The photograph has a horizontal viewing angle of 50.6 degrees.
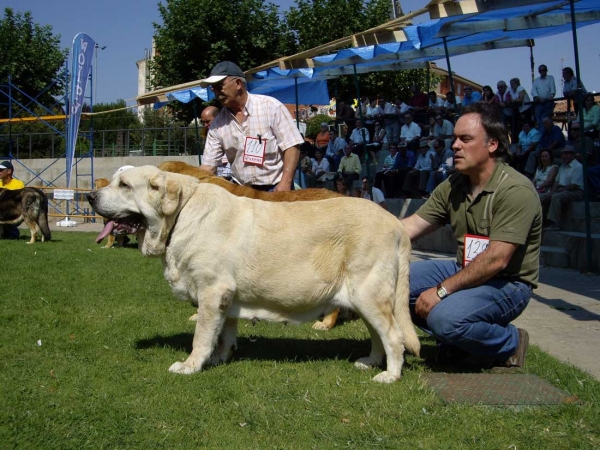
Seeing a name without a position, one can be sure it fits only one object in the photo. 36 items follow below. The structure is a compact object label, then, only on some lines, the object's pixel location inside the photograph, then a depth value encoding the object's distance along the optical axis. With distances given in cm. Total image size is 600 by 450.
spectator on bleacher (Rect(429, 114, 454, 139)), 1586
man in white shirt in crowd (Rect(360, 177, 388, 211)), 1447
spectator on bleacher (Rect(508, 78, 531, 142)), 1374
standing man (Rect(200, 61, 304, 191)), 648
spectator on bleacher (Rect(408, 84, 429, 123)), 1747
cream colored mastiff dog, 466
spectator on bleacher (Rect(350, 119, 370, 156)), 1867
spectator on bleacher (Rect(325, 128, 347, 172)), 1914
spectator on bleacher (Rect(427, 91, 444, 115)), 1729
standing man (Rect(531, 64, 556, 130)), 1471
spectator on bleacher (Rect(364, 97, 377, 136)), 1902
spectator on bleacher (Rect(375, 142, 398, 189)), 1698
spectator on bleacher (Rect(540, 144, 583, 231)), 1147
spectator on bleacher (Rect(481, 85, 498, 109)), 1496
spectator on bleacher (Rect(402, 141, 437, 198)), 1542
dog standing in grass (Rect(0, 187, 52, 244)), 1627
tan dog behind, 595
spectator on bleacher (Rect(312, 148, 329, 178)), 1902
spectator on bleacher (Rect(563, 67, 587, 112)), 1338
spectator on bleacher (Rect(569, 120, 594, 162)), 1199
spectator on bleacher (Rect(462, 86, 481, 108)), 1647
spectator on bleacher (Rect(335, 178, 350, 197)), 1614
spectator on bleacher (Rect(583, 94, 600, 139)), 1227
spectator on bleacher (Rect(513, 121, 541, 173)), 1312
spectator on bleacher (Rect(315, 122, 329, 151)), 2213
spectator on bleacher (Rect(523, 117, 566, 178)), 1270
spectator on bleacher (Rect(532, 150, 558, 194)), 1194
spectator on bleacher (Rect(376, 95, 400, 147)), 1795
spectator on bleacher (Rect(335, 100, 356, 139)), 2039
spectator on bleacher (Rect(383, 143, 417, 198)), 1639
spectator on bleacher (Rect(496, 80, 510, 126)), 1416
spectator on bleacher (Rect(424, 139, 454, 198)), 1448
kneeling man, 464
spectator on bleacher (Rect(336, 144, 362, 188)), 1769
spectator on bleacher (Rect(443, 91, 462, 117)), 1602
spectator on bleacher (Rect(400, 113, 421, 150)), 1658
